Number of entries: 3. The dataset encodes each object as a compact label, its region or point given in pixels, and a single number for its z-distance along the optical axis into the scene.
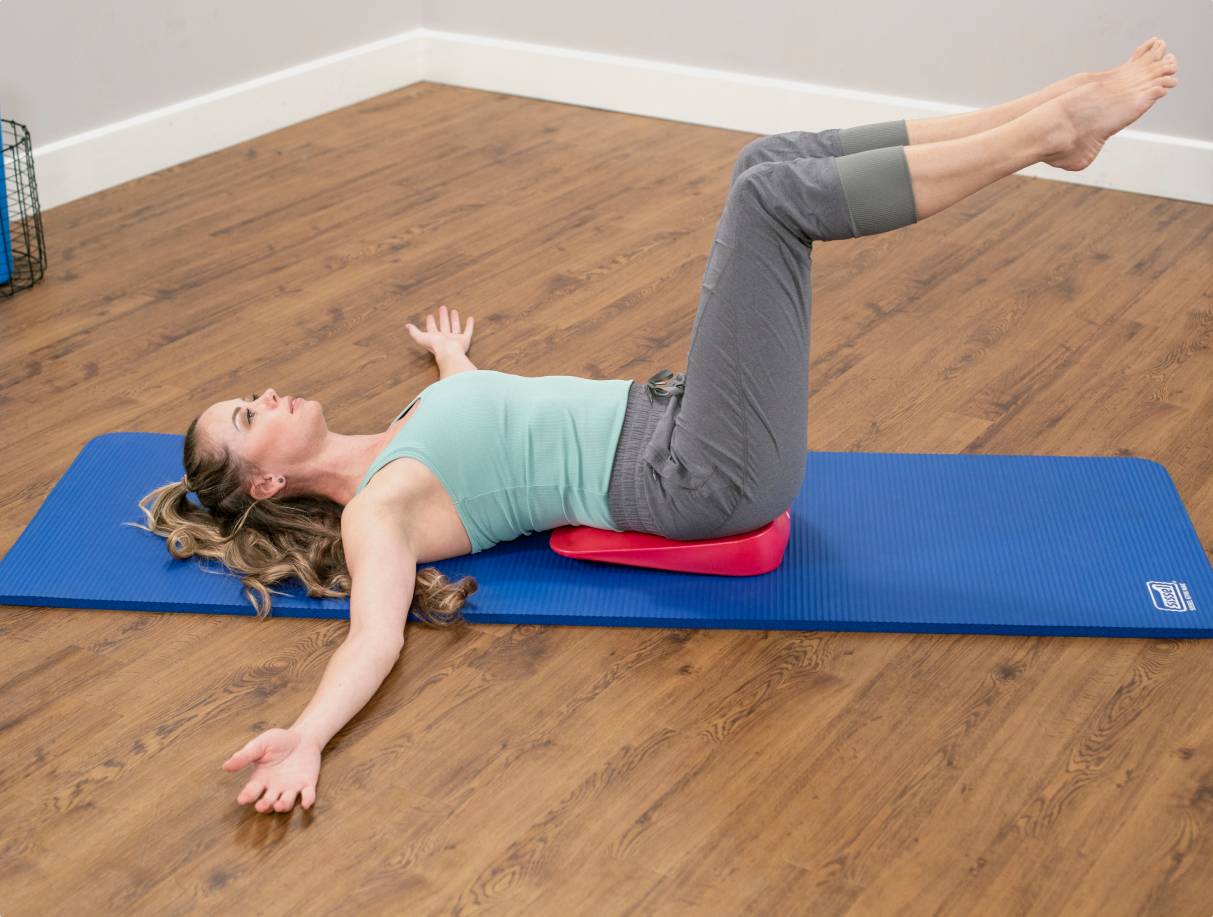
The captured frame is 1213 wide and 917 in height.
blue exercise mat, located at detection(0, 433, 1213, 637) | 2.25
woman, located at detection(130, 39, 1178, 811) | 1.99
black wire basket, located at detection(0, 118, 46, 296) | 3.55
